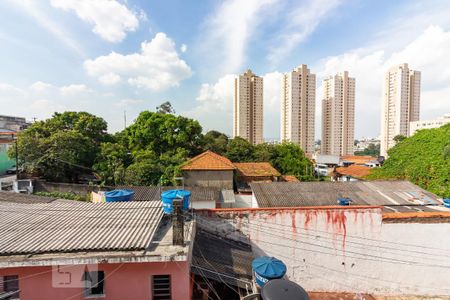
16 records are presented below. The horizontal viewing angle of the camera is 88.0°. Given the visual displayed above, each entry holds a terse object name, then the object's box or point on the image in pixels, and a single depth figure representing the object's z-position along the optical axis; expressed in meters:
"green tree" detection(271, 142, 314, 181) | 34.84
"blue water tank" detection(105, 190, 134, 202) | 10.61
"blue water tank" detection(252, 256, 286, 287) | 7.00
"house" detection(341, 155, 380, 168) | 47.84
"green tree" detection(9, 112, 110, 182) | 21.73
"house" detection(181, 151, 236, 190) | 22.27
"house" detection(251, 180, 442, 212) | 12.32
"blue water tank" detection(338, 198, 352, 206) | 11.57
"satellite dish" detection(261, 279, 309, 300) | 5.23
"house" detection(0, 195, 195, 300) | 5.79
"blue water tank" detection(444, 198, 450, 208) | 11.48
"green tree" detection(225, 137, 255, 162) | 37.22
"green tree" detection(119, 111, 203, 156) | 28.91
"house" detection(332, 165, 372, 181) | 31.69
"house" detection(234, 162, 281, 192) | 25.84
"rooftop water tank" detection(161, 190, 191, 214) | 8.68
